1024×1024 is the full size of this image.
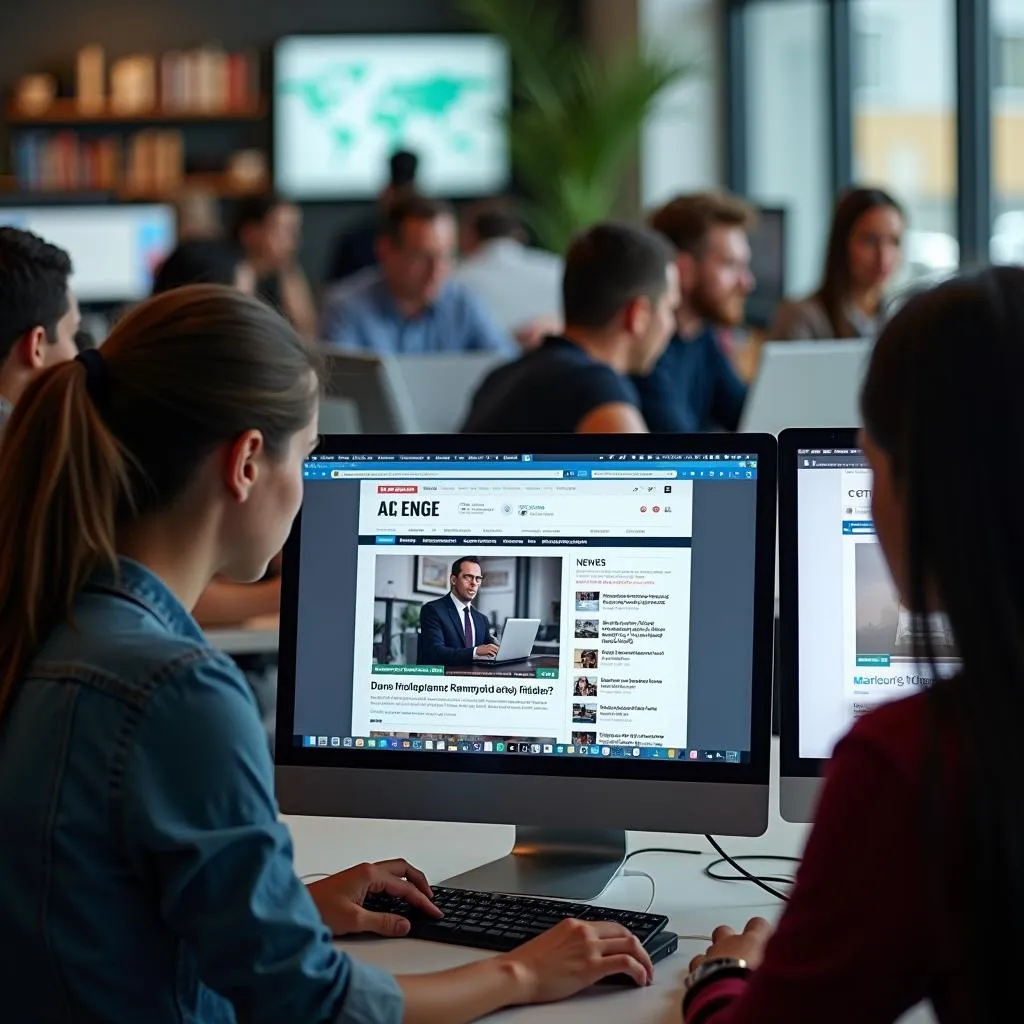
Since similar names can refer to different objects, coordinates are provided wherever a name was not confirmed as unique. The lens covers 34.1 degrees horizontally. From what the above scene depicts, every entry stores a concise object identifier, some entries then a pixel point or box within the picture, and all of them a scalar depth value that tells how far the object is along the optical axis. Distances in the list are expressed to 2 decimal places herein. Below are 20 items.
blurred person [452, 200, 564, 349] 5.72
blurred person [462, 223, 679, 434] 3.01
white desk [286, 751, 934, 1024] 1.34
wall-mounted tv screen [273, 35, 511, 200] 8.48
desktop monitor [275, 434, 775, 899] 1.52
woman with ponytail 1.12
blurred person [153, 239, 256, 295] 3.75
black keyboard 1.45
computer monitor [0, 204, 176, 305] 5.67
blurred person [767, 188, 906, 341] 4.30
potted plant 7.20
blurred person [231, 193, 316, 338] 6.45
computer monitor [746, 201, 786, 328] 5.56
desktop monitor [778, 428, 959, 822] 1.53
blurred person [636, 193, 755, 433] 4.09
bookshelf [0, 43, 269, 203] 8.38
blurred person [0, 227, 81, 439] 2.40
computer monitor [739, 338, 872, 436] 2.97
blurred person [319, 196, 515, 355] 4.90
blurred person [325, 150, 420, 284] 6.57
